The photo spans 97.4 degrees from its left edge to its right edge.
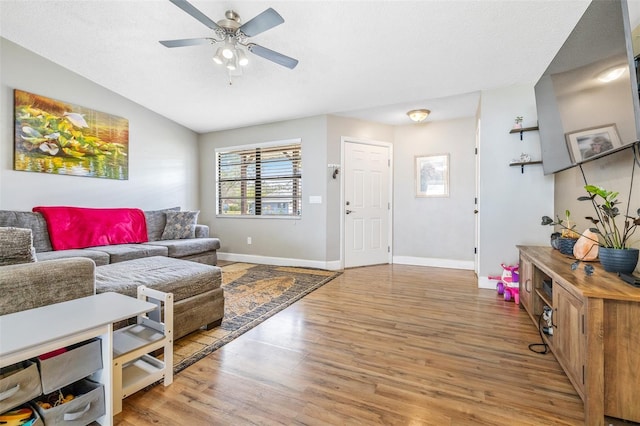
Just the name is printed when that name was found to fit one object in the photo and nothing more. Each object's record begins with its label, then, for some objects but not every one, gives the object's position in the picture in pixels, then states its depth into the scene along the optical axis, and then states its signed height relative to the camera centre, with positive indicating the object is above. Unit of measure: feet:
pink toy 9.50 -2.58
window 15.28 +1.81
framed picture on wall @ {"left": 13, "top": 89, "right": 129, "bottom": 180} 10.48 +3.01
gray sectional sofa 4.21 -1.44
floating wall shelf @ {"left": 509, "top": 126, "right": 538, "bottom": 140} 10.25 +3.02
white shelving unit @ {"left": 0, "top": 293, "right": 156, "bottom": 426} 3.12 -1.46
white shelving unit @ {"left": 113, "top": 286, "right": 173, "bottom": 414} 4.32 -2.27
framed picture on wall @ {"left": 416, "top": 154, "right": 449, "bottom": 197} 14.82 +1.94
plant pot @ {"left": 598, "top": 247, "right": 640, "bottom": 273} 4.95 -0.85
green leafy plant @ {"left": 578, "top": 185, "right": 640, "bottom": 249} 5.14 -0.26
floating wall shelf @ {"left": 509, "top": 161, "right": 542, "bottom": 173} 10.16 +1.78
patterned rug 6.49 -3.03
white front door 14.87 +0.40
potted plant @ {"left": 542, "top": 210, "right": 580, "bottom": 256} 7.22 -0.71
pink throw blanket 10.50 -0.63
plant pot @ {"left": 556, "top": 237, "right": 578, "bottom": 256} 7.18 -0.86
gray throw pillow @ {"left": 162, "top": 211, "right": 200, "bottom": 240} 14.02 -0.75
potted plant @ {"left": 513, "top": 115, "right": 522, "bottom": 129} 10.51 +3.36
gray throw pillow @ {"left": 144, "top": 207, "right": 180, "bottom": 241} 13.78 -0.56
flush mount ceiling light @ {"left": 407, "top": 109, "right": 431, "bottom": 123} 13.10 +4.59
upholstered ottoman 6.03 -1.63
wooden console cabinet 4.05 -2.03
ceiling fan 6.45 +4.49
